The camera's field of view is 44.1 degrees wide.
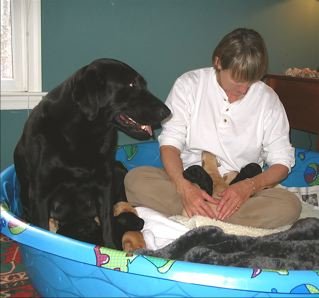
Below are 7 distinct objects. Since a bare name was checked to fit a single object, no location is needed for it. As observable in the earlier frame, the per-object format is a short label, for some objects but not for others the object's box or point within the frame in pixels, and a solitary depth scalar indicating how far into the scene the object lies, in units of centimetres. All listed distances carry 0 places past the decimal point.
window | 151
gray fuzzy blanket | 88
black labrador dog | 103
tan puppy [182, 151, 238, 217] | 130
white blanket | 109
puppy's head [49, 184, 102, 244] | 112
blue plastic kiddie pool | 68
